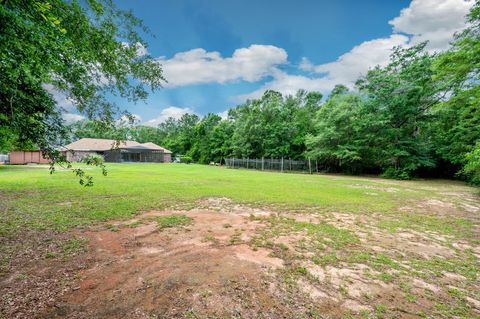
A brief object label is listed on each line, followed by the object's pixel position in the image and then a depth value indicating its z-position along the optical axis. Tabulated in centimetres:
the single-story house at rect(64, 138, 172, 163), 3953
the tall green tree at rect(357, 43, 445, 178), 1841
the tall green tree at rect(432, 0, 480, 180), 996
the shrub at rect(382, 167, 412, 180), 1795
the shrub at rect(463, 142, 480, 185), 744
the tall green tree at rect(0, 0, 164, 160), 222
